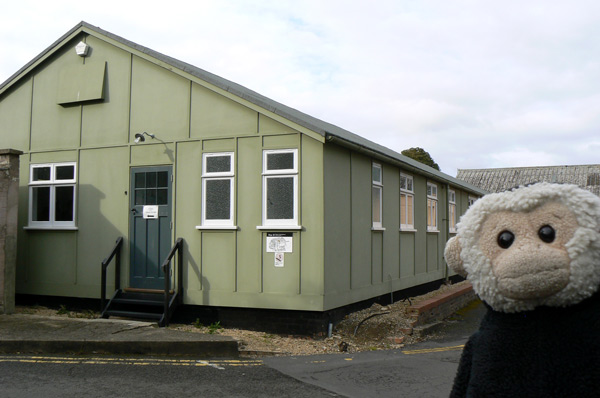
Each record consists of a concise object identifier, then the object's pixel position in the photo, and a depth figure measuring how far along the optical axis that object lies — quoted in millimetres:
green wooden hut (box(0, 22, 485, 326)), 9836
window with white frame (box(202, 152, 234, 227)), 10375
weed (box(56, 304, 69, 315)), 11430
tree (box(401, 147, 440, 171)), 47797
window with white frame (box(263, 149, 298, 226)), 9844
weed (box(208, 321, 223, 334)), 9802
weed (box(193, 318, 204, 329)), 10247
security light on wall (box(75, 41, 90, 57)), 11891
